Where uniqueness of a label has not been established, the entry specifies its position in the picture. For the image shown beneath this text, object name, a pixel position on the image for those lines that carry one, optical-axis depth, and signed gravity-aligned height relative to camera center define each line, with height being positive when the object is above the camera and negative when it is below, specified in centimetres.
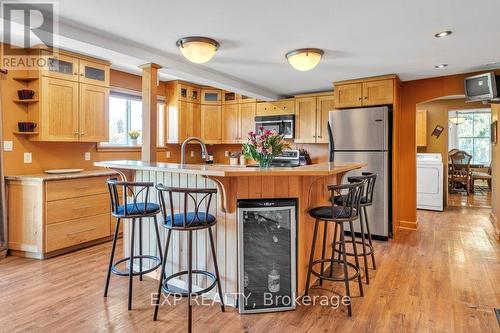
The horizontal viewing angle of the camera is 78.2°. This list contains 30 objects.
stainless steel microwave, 563 +76
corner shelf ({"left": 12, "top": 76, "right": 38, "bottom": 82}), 360 +101
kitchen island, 229 -25
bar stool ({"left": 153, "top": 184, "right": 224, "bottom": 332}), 212 -43
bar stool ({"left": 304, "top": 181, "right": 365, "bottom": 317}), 239 -40
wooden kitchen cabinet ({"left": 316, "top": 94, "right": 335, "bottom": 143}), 528 +87
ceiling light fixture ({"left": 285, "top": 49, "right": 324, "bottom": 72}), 324 +114
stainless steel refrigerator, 425 +22
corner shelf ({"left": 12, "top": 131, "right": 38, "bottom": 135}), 361 +36
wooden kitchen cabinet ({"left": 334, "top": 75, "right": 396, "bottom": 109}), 435 +107
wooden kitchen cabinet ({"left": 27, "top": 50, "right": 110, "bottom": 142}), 362 +81
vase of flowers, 273 +16
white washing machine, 616 -38
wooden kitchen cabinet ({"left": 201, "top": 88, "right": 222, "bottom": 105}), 587 +132
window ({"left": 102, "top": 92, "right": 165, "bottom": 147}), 473 +75
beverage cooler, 236 -70
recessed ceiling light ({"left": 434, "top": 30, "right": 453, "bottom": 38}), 280 +121
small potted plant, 488 +45
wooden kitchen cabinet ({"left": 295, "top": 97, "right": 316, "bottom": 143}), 544 +81
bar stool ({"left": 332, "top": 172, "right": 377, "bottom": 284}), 289 -33
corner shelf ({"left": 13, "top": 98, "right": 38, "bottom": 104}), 359 +74
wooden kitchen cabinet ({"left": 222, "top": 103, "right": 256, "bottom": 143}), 594 +84
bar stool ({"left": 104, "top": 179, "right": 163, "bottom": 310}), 244 -39
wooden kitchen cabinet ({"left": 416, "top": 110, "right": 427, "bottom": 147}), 710 +86
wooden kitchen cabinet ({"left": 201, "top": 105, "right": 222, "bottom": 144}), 588 +79
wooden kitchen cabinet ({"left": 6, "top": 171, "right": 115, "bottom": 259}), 343 -58
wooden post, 342 +61
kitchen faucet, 278 +11
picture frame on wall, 463 +52
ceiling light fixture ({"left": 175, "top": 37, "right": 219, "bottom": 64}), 296 +113
